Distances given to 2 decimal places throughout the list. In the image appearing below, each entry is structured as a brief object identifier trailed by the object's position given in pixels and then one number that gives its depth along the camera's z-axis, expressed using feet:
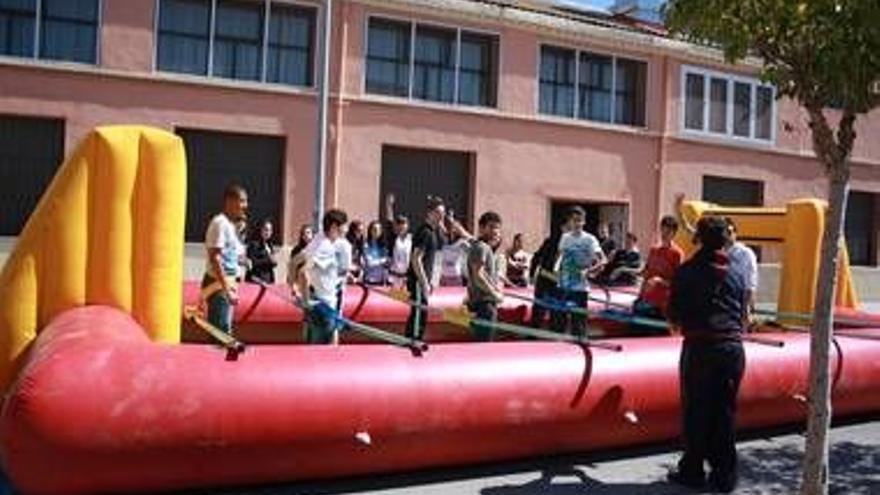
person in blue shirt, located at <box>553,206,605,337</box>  41.45
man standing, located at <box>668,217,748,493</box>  24.50
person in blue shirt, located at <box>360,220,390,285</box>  53.52
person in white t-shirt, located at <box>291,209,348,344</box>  33.68
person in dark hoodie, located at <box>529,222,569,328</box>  45.11
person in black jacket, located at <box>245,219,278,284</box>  52.80
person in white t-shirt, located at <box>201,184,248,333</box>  31.32
